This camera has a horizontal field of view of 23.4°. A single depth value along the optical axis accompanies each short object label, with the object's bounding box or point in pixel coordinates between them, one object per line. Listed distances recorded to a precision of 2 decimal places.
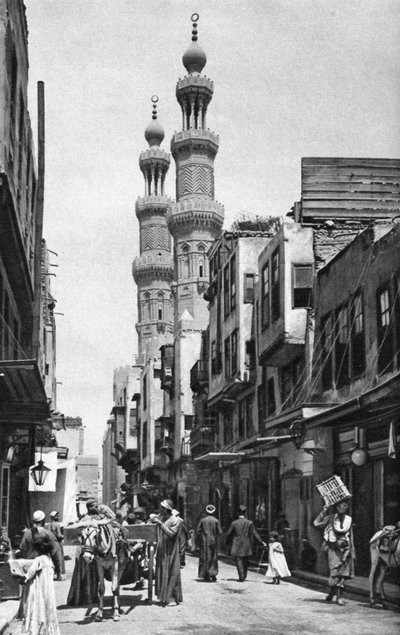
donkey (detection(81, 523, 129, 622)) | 13.09
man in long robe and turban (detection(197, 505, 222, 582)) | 19.73
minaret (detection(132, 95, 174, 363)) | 109.69
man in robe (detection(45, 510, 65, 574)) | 20.41
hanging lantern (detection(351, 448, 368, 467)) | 19.89
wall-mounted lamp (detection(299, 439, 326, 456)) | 23.53
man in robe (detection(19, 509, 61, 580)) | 13.30
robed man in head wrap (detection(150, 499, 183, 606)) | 14.60
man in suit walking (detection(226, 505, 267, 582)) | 19.92
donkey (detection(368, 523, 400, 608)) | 13.98
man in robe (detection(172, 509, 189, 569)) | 15.22
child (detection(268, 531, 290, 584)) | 19.47
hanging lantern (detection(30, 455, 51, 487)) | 25.95
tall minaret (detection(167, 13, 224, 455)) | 89.50
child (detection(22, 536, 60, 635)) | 9.27
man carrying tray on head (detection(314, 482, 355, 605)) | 14.52
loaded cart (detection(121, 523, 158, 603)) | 14.61
